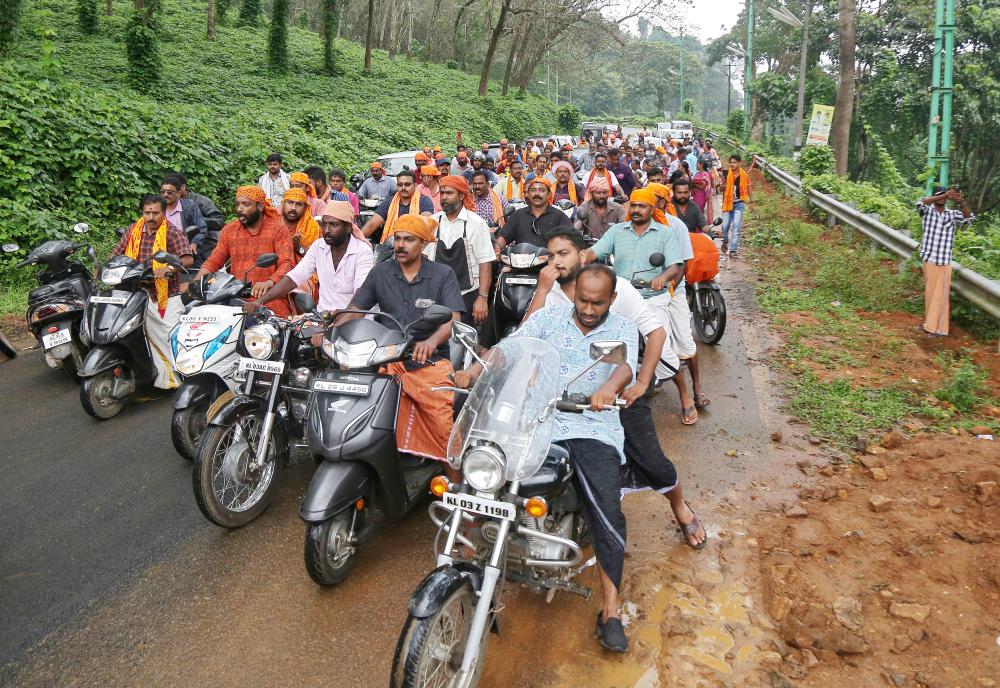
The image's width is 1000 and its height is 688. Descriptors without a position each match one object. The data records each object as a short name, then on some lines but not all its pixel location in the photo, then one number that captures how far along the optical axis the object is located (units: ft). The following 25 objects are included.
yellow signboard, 58.54
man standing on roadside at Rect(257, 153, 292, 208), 32.45
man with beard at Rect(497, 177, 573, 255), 23.13
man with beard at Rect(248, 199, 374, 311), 17.24
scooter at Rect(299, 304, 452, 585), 11.55
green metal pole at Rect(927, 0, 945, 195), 32.94
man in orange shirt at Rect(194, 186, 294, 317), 19.16
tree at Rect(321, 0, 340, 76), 102.83
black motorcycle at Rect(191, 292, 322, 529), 13.33
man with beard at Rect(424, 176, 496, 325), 21.35
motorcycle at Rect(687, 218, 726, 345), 24.88
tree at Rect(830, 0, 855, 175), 53.52
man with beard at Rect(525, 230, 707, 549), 12.32
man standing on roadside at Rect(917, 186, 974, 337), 25.06
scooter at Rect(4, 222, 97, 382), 20.94
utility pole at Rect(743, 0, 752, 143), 106.23
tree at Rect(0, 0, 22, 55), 58.90
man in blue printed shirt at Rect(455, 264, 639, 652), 10.45
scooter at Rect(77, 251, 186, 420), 18.99
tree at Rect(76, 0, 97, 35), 95.14
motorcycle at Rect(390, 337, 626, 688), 8.67
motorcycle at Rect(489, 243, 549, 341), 20.77
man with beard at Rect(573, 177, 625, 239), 24.61
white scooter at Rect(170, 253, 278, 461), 15.52
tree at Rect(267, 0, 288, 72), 99.71
